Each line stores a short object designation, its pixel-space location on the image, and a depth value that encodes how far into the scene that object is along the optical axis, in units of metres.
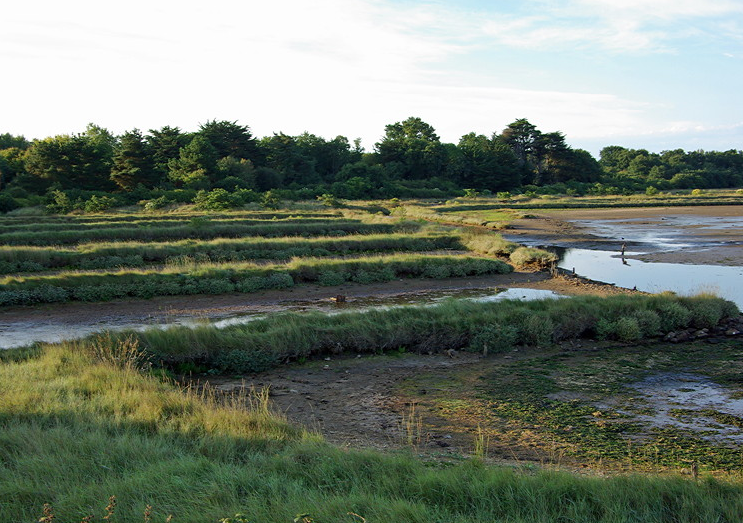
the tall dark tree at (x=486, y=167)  96.19
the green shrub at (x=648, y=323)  14.46
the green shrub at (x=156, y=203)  53.73
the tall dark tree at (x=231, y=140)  78.06
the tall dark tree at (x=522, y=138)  105.88
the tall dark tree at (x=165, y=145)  68.62
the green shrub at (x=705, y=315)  15.05
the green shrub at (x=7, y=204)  52.12
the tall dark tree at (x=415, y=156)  96.31
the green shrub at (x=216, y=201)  53.41
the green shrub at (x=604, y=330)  14.35
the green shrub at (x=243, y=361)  12.13
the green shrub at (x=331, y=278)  23.22
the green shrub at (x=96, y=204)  51.69
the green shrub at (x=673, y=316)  14.81
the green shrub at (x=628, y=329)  14.08
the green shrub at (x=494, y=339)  13.46
